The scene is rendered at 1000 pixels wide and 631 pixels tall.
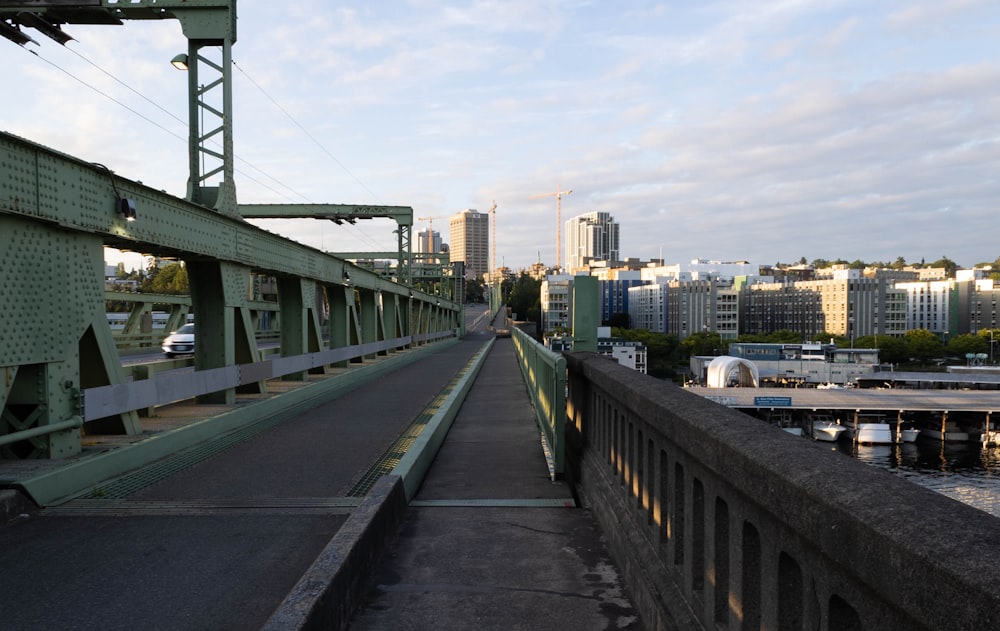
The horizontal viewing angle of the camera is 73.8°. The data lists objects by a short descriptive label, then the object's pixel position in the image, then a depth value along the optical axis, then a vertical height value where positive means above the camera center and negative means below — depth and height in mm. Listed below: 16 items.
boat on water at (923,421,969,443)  69438 -13188
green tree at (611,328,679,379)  132375 -7718
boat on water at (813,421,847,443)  69125 -12685
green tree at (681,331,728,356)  134875 -7084
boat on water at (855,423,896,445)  66750 -12578
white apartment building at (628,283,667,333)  185250 +774
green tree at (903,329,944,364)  128375 -7294
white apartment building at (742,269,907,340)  153500 +742
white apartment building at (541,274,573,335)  121625 +1642
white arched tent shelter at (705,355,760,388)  75188 -7087
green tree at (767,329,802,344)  143500 -5931
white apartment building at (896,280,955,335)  173125 +1203
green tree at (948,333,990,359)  134375 -7382
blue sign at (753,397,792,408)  65750 -9118
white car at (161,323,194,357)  23531 -1070
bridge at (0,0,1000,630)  1948 -1367
